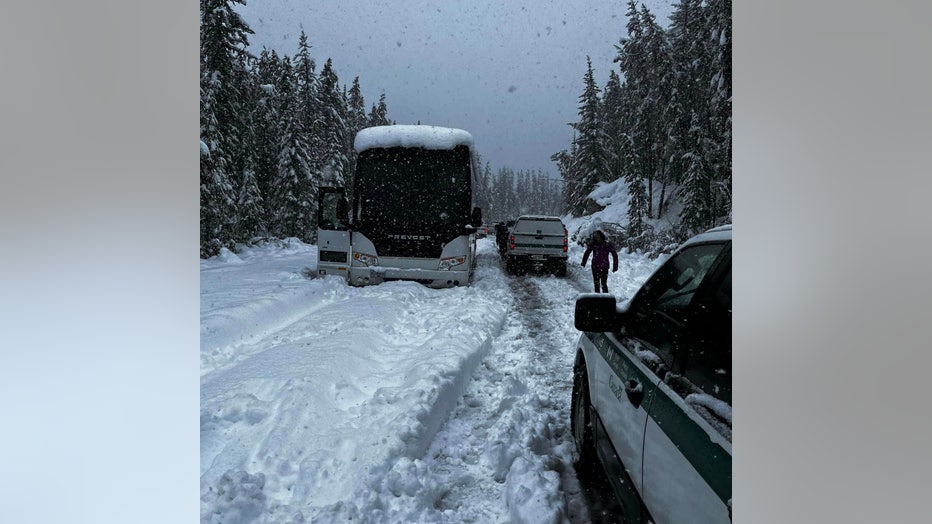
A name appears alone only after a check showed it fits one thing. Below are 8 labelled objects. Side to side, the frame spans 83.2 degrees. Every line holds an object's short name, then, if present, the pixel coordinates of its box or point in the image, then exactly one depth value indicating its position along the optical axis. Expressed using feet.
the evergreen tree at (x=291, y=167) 68.49
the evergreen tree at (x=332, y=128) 67.15
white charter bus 30.99
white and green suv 4.51
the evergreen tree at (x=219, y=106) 49.19
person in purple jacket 26.94
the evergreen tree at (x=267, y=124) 70.74
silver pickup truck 44.52
